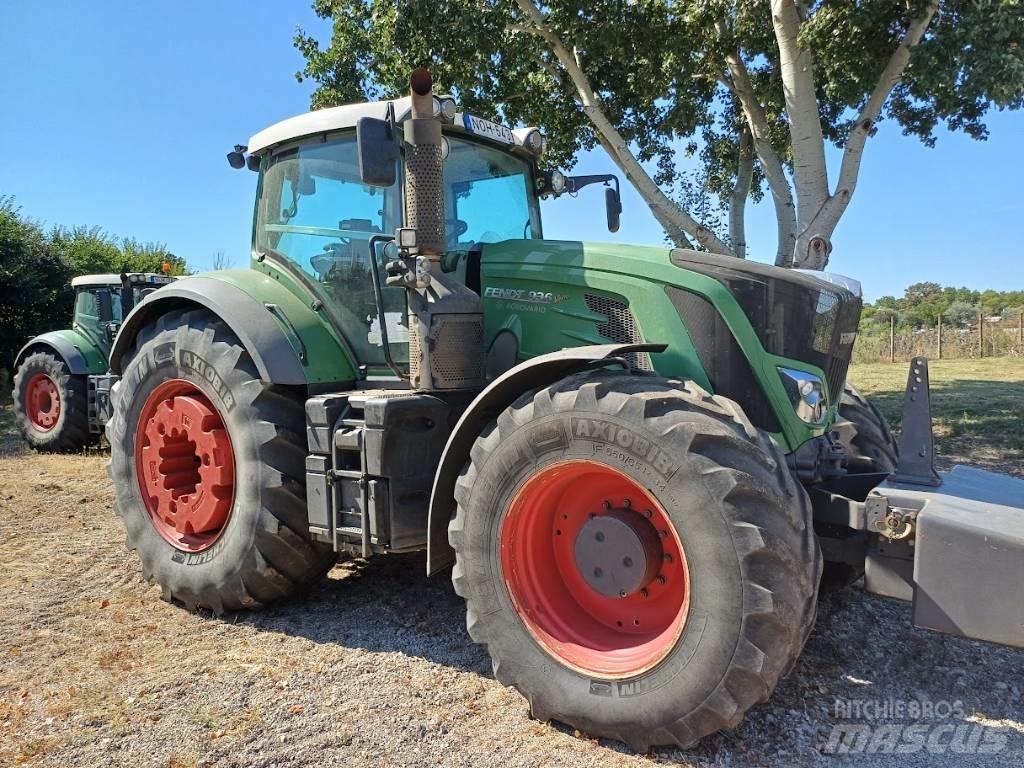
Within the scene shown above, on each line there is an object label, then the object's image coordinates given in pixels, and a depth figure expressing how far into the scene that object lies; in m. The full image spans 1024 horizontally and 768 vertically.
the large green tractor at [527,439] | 2.62
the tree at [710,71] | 8.06
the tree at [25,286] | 17.52
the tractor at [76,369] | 10.34
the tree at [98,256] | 19.78
